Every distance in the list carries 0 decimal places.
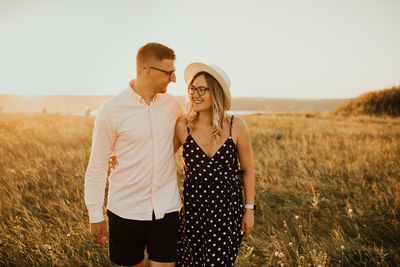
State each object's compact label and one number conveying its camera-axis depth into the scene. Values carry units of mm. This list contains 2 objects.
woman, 2152
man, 2012
